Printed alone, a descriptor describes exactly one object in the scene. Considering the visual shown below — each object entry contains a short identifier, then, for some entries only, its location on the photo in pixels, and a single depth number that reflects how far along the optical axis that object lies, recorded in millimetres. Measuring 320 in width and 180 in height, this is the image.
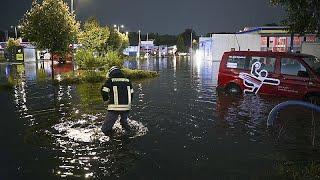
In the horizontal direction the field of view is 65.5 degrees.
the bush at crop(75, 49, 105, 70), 17294
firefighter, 6136
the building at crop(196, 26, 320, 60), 32716
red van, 9669
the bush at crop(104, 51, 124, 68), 19607
